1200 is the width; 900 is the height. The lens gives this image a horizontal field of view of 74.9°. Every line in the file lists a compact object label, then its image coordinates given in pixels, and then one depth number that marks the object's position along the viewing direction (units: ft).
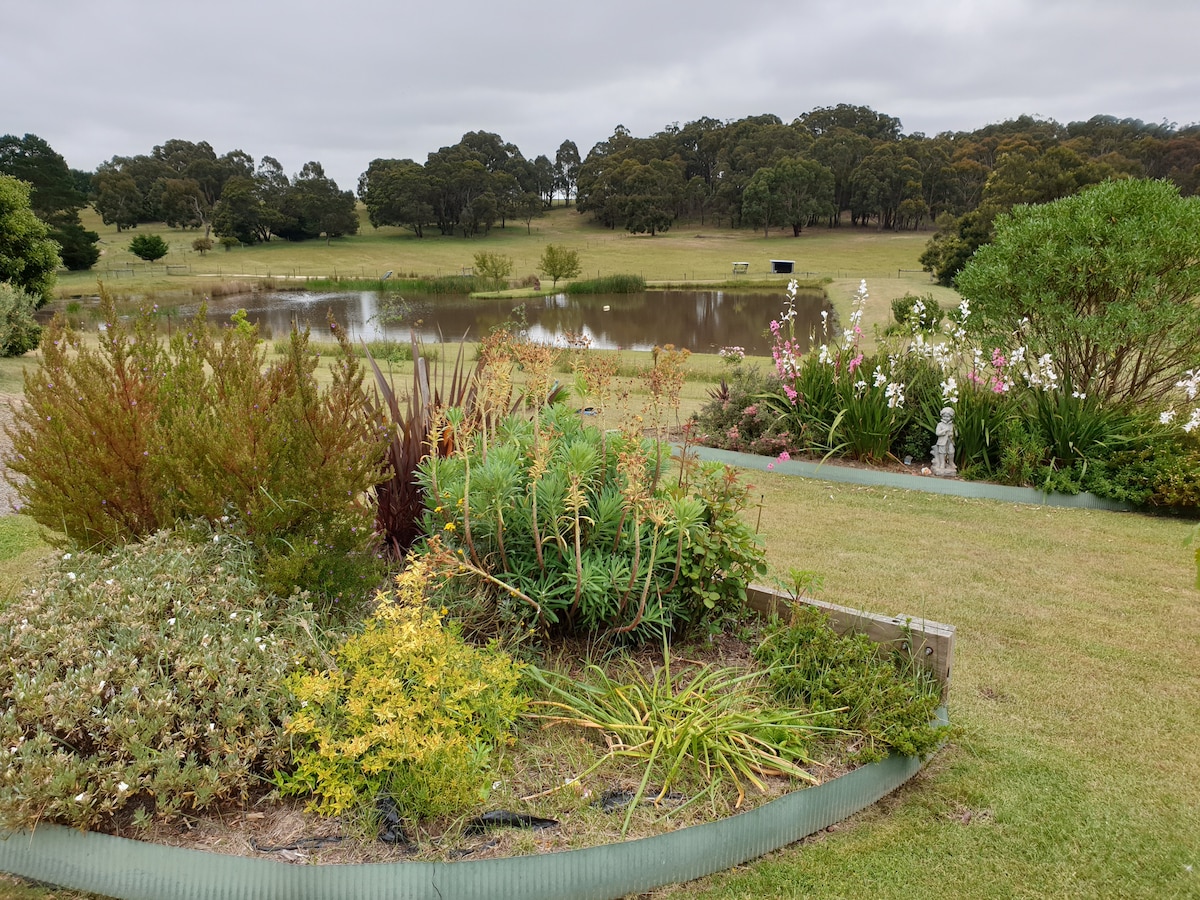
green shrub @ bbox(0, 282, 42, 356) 45.65
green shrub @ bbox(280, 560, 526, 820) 8.60
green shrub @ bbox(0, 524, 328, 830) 8.40
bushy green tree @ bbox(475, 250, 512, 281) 154.63
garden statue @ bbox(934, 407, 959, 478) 25.39
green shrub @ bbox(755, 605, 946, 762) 10.27
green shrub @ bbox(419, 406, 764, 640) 11.18
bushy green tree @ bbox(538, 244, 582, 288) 156.76
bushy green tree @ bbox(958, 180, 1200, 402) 25.00
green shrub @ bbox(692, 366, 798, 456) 28.78
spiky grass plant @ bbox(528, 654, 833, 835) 9.80
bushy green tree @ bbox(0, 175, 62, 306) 52.63
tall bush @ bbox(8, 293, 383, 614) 12.21
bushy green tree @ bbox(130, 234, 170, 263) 173.88
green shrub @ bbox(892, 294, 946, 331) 29.37
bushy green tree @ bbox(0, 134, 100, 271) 165.68
